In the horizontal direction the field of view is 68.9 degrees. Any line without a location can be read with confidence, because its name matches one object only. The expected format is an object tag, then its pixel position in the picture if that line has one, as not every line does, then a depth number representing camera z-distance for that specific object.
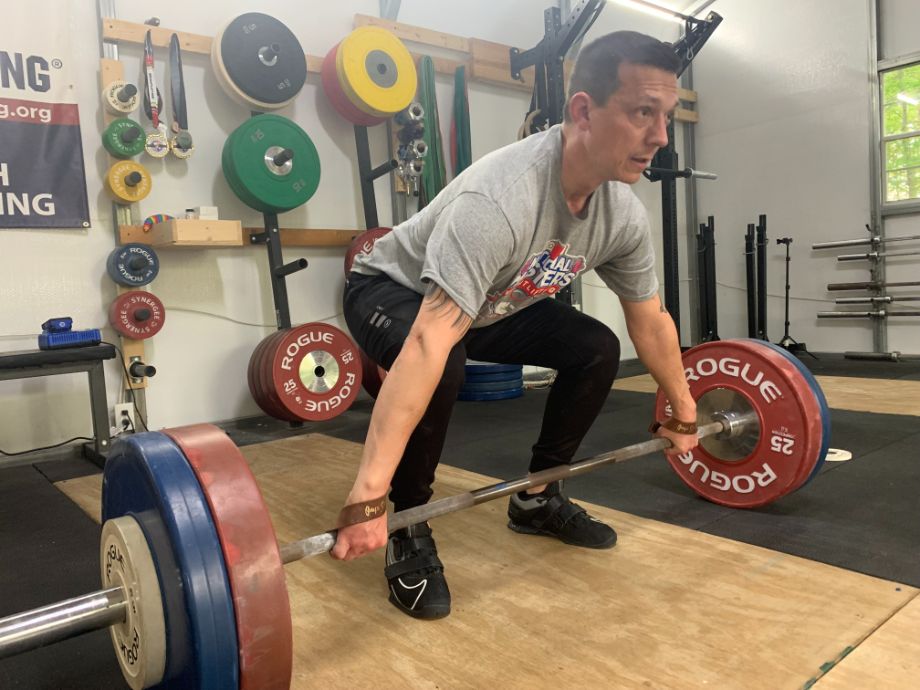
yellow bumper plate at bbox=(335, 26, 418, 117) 3.33
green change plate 2.85
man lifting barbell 1.01
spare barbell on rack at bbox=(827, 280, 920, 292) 4.47
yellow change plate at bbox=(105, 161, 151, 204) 2.86
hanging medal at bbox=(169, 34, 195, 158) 3.01
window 4.55
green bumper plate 3.08
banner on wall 2.73
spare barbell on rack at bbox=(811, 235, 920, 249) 4.51
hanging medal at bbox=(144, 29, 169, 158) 2.92
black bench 2.39
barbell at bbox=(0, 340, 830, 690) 0.72
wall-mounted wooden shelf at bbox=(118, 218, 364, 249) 2.74
